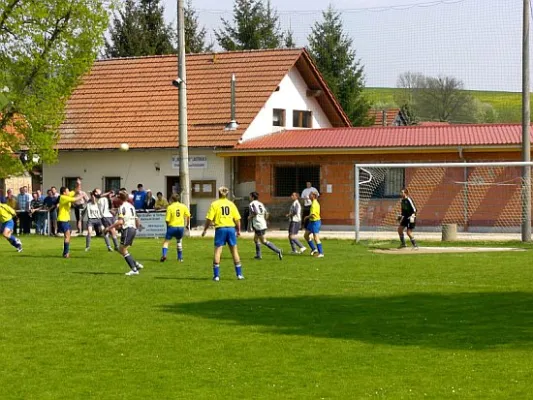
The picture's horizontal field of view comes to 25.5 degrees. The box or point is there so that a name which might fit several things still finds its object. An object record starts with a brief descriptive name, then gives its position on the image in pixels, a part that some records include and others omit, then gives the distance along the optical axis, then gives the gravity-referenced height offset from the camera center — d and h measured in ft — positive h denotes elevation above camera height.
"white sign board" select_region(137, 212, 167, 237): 131.44 -3.26
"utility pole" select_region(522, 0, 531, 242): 115.85 +8.78
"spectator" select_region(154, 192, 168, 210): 137.28 -0.96
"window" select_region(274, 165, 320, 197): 150.20 +2.06
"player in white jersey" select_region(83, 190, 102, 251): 106.63 -1.66
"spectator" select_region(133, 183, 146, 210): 139.44 -0.49
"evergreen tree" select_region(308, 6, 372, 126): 211.41 +23.00
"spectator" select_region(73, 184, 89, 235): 133.39 -1.87
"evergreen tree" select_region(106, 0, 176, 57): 215.92 +30.28
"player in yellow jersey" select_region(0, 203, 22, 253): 100.22 -2.08
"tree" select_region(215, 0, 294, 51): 217.97 +30.45
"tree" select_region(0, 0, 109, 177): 134.51 +15.16
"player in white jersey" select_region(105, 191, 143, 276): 79.66 -2.14
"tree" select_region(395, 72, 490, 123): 288.51 +22.84
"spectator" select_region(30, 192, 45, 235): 140.26 -2.34
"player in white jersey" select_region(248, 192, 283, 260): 92.79 -1.96
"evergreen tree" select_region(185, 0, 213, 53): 223.79 +30.41
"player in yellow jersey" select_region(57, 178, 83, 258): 97.40 -1.42
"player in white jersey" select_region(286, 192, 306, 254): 100.27 -2.29
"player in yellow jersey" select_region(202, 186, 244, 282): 73.87 -1.67
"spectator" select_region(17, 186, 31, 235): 142.82 -2.00
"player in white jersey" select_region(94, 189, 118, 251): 107.76 -1.37
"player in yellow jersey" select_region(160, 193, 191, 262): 90.38 -1.79
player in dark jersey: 106.52 -2.03
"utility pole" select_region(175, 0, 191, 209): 129.90 +8.65
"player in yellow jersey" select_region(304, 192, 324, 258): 97.71 -2.67
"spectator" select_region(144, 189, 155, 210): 139.03 -0.84
